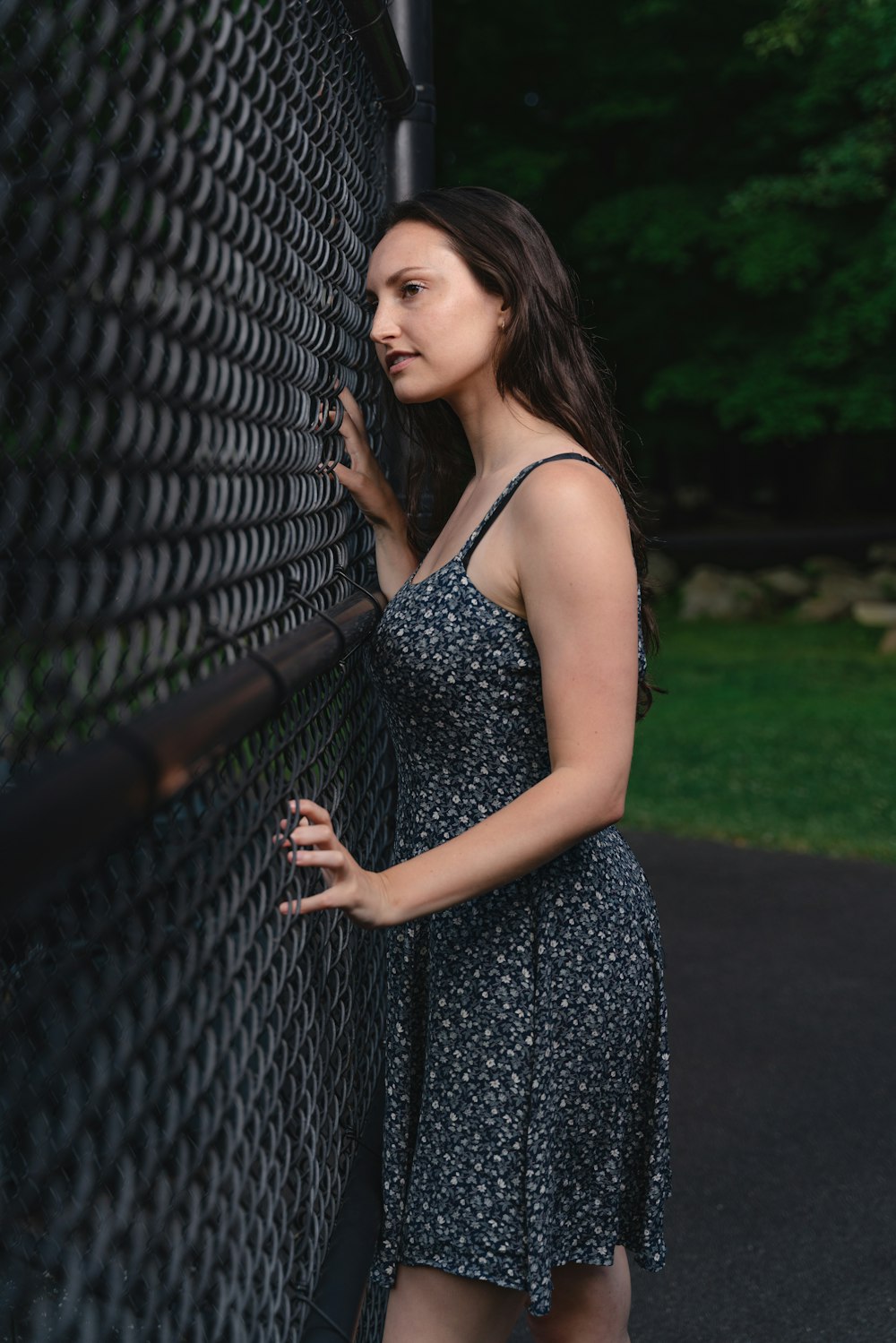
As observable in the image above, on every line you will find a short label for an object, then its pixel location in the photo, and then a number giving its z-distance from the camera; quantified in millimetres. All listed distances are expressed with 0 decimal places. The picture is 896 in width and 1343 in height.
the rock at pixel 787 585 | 18344
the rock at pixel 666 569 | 19994
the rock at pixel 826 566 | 19577
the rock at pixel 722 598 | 17609
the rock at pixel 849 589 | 17539
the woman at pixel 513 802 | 1934
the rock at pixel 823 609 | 16938
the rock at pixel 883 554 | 20953
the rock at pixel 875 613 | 15898
